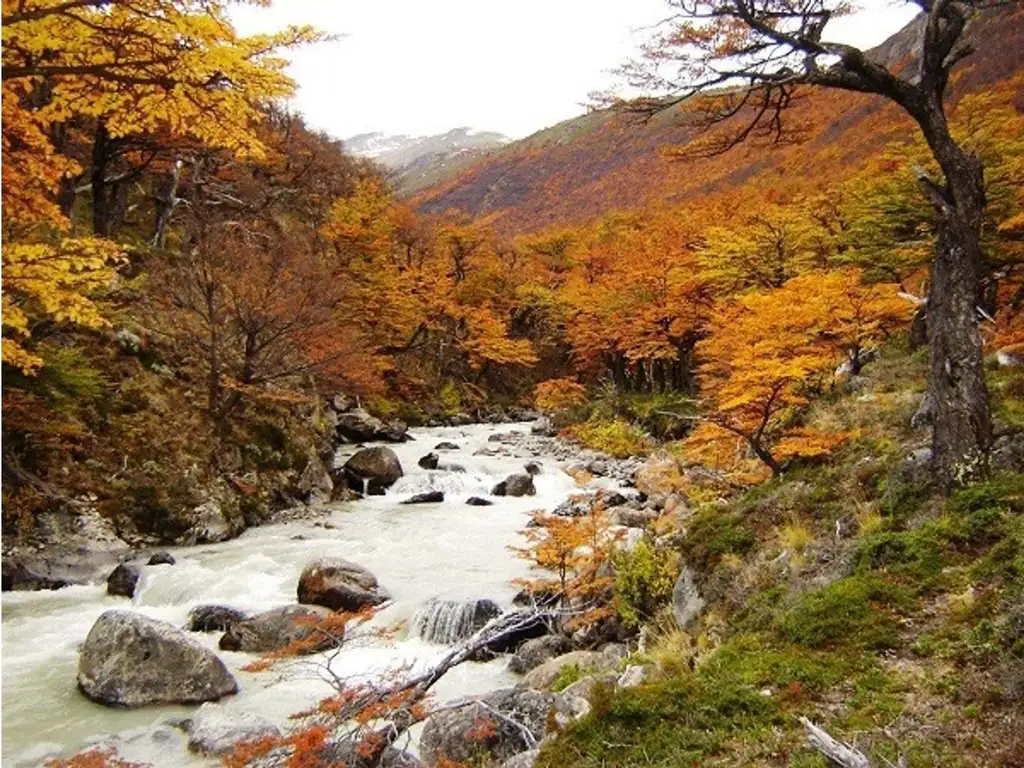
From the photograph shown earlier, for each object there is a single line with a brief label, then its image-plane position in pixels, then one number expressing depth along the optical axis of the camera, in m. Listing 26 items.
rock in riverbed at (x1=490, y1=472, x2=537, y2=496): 20.83
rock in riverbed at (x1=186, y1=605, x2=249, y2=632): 10.98
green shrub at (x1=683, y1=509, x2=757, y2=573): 8.24
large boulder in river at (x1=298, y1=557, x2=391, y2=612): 11.59
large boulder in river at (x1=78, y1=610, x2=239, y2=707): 8.67
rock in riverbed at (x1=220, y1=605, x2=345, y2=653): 10.23
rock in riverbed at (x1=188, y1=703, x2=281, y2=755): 7.54
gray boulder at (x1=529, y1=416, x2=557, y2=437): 32.43
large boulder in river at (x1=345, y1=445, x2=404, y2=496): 21.17
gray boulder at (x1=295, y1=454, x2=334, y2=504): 18.98
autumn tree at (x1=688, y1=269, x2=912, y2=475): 10.52
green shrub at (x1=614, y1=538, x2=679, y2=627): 9.15
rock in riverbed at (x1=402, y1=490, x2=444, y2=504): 20.10
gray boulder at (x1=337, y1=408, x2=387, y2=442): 27.11
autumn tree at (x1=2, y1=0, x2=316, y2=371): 4.52
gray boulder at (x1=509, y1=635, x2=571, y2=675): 9.58
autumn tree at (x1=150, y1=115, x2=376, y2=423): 17.56
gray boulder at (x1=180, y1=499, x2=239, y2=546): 15.17
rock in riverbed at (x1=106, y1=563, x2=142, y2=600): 12.13
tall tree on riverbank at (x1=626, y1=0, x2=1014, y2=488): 7.04
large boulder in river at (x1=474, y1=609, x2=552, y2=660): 10.06
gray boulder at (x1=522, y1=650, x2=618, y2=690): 7.99
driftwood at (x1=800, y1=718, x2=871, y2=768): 3.45
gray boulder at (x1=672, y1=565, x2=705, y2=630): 7.95
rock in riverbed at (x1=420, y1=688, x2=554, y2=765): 5.97
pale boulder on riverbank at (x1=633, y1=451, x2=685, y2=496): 16.05
